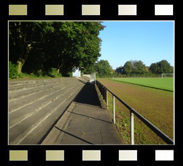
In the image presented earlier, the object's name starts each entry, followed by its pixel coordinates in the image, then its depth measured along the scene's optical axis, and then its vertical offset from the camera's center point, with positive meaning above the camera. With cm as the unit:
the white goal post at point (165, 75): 8079 +282
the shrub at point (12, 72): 661 +39
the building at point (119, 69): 8984 +690
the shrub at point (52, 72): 1465 +82
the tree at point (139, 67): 8239 +778
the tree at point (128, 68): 8206 +716
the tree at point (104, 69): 7299 +607
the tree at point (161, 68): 8232 +738
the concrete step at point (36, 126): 295 -126
